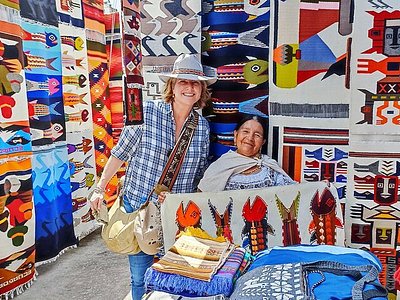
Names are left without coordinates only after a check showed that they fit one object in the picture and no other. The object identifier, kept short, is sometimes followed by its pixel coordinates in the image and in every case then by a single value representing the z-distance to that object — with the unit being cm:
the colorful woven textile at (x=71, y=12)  370
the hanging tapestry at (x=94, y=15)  418
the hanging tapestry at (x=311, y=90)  233
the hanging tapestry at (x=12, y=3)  253
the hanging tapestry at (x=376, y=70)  221
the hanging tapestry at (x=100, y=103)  436
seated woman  234
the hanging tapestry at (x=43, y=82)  328
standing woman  226
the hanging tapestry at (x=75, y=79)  382
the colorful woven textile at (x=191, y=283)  140
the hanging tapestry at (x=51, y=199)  339
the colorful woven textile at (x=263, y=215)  226
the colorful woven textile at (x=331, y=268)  125
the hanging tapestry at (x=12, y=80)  259
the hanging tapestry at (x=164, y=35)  261
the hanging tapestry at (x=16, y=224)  266
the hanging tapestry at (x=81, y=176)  399
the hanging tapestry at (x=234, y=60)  250
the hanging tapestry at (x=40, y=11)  315
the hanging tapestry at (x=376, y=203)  232
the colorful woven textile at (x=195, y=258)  146
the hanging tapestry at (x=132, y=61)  200
